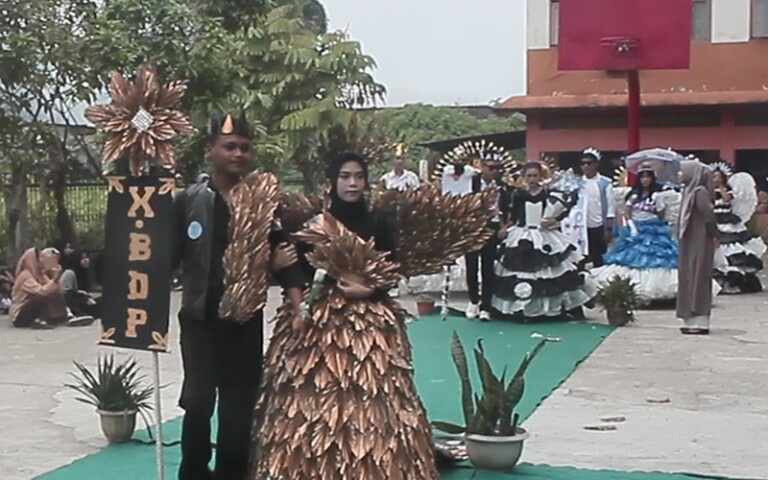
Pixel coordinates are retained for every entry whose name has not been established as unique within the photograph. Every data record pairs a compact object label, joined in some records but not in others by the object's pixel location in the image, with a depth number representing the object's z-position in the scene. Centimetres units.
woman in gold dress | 484
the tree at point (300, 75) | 2406
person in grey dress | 1109
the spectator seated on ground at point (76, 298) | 1334
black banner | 506
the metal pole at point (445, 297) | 1282
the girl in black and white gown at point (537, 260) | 1232
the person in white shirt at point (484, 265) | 1255
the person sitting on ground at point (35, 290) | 1277
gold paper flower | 502
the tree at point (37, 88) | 1433
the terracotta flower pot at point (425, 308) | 1306
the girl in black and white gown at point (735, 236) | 1538
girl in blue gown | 1359
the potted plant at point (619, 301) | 1212
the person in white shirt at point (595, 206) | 1529
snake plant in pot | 616
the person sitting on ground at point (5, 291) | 1392
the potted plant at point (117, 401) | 696
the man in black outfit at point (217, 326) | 497
